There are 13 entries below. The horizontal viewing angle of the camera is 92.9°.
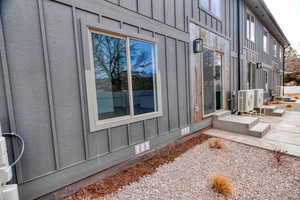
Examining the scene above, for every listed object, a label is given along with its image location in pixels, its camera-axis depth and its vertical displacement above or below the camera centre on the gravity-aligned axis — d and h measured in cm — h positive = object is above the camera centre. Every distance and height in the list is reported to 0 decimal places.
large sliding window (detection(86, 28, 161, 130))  211 +17
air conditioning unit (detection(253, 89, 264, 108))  597 -62
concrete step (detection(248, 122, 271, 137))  367 -124
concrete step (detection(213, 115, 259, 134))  393 -113
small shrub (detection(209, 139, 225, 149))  313 -131
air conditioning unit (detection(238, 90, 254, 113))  531 -63
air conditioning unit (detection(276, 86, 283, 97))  1131 -70
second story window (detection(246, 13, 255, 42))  664 +272
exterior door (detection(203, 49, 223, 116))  432 +11
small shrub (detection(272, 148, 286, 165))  240 -131
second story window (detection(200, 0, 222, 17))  410 +242
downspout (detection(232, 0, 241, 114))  555 +125
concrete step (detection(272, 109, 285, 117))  598 -129
